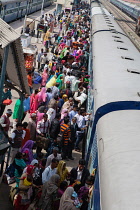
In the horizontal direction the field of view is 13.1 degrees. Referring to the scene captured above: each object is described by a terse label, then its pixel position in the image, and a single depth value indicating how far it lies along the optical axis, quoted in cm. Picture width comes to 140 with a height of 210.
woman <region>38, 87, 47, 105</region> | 1879
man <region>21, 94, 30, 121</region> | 1868
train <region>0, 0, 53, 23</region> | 4484
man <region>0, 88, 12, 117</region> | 1835
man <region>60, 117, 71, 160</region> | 1502
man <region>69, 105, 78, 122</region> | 1684
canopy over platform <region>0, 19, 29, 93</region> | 832
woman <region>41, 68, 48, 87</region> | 2385
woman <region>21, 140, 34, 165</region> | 1313
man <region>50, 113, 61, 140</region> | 1542
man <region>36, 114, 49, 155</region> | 1525
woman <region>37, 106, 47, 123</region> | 1587
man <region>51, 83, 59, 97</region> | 1972
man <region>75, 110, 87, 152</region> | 1630
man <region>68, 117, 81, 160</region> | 1549
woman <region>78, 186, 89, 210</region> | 1004
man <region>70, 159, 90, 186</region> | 1149
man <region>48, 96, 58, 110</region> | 1768
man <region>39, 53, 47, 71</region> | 2854
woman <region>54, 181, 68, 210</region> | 1082
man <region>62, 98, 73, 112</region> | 1763
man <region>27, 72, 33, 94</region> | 2349
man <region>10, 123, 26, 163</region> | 1320
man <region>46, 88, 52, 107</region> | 1899
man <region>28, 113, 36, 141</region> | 1536
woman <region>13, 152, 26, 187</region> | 1228
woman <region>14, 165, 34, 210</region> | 1095
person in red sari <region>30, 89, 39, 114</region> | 1859
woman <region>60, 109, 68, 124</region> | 1682
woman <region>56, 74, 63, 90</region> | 2183
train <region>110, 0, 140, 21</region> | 7123
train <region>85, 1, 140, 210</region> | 546
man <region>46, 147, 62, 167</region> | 1252
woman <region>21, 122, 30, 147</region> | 1397
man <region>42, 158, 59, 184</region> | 1166
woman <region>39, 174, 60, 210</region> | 1053
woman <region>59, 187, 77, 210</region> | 955
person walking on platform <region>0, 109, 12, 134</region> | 1409
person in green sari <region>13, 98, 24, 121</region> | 1593
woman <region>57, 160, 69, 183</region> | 1203
